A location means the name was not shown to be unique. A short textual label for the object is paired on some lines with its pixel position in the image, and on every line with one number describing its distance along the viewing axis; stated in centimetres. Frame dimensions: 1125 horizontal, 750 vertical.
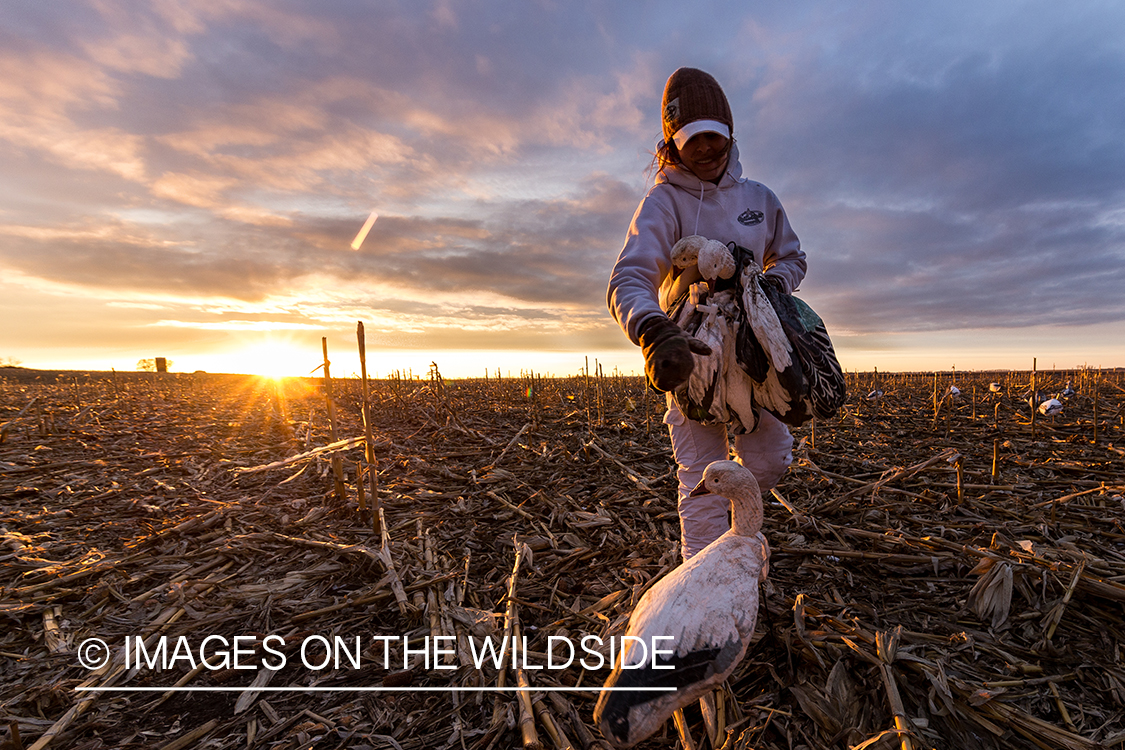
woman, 300
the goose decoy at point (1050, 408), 1087
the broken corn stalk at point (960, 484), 502
